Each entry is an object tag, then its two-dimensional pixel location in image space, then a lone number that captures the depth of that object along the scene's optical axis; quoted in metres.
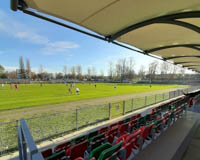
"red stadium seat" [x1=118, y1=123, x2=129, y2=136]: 4.05
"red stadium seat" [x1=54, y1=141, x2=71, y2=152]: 3.07
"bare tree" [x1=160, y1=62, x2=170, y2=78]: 81.97
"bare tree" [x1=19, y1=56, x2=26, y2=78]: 87.75
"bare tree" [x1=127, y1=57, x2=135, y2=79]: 91.56
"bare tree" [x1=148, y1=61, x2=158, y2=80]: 80.12
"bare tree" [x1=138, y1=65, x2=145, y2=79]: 93.45
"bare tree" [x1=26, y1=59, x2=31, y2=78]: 90.93
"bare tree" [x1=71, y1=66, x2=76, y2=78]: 112.50
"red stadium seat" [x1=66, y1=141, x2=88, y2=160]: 2.61
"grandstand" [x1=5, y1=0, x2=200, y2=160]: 2.33
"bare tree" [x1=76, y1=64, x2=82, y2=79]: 113.77
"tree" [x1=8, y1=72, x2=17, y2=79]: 97.66
